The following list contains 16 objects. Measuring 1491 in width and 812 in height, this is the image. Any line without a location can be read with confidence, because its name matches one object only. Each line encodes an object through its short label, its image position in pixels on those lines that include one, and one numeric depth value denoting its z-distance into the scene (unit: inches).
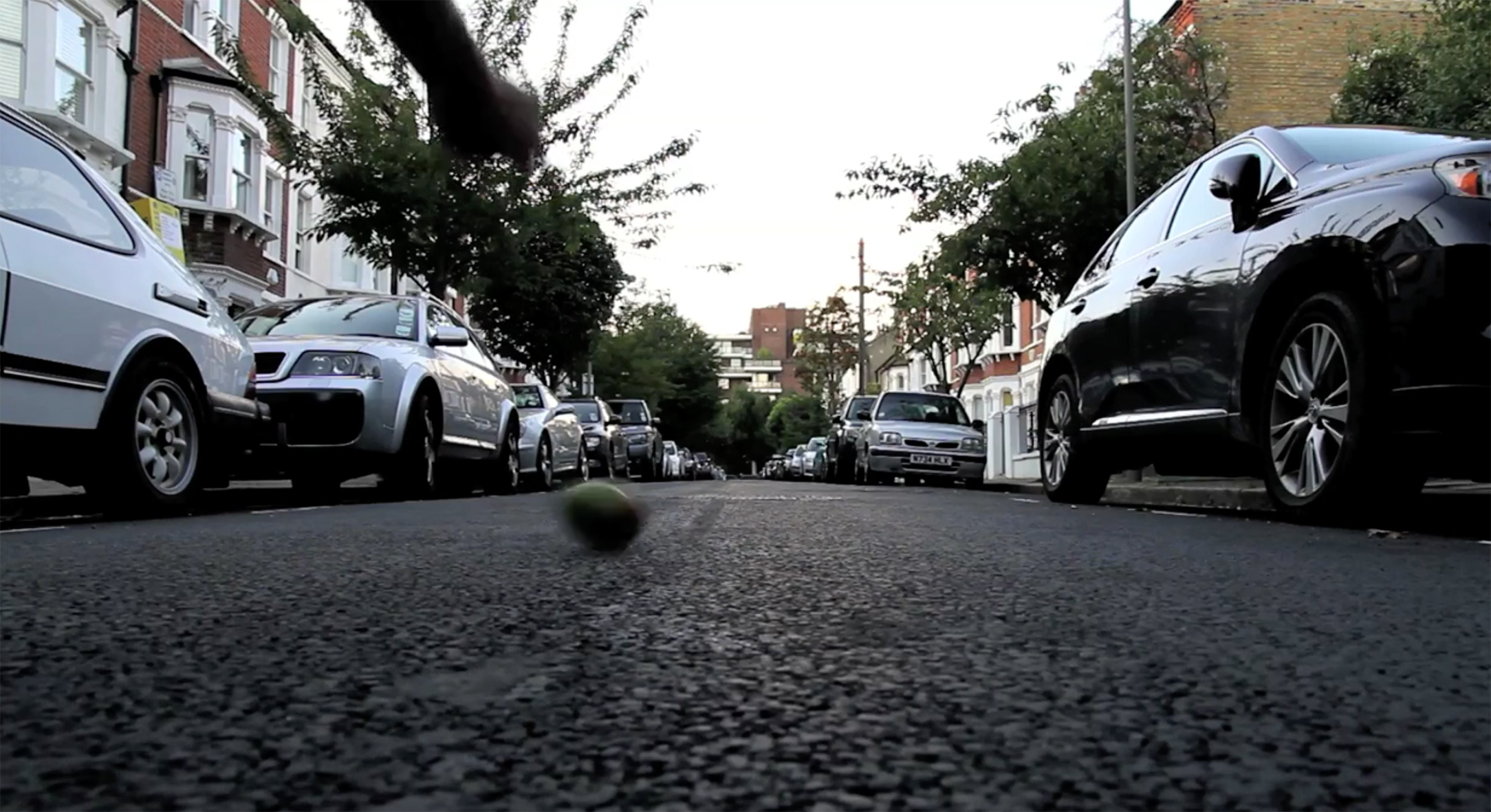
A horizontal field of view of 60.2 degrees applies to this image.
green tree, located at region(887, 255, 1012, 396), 1349.7
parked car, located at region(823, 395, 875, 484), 837.8
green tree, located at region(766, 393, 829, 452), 3400.6
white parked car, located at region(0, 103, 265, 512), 210.8
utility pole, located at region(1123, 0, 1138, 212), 662.5
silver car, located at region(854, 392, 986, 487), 729.6
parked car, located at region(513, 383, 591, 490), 544.4
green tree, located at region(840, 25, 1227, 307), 697.0
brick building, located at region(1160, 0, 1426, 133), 1045.8
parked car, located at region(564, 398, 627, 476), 801.6
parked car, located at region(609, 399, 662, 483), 1082.7
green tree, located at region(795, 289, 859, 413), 2165.4
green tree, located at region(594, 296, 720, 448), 2065.7
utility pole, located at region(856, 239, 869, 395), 1835.6
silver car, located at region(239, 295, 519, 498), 335.3
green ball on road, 160.7
